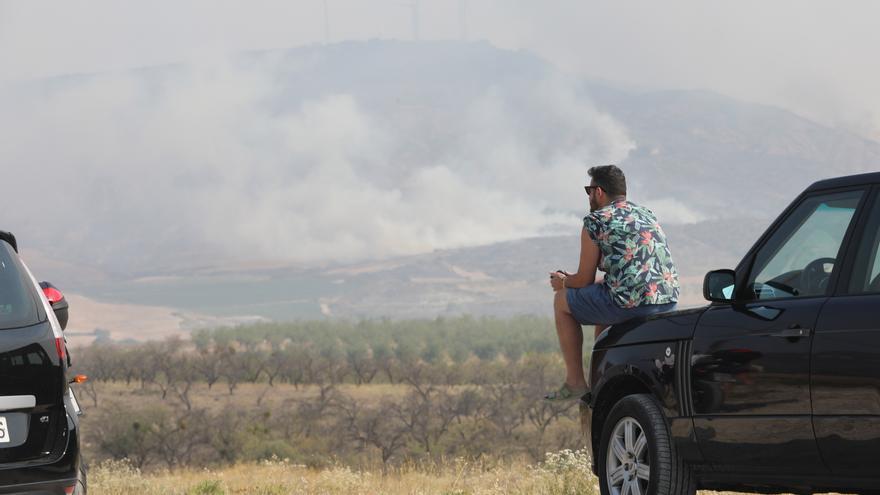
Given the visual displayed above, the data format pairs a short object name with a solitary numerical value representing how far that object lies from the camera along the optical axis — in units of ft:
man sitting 52.75
